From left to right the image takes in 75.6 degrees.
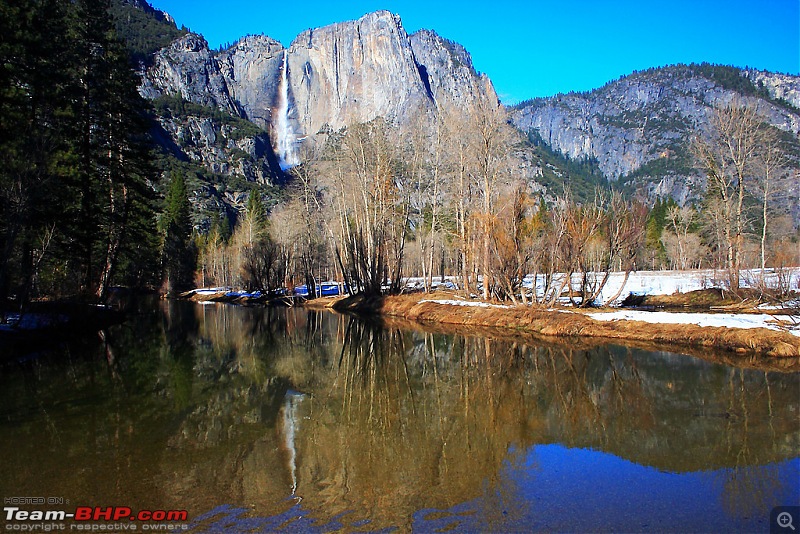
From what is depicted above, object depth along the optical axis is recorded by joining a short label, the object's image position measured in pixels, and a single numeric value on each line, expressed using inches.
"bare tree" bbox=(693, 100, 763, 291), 1050.7
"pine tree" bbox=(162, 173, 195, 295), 2524.6
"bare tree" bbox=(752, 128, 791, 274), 1051.9
